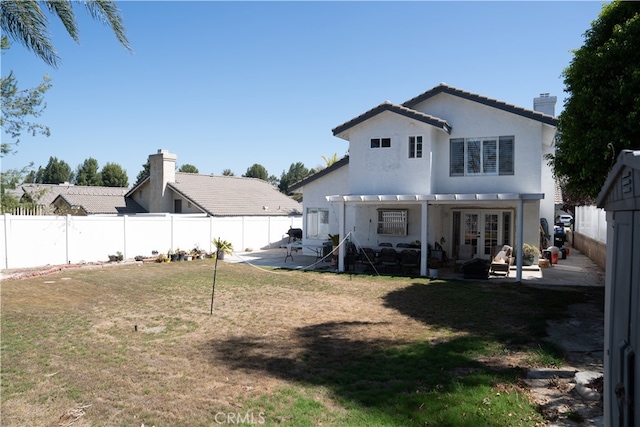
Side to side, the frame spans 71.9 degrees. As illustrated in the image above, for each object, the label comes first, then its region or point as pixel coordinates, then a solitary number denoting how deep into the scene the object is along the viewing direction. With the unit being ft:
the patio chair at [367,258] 59.72
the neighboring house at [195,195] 98.55
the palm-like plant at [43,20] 25.00
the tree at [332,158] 119.21
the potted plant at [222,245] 39.02
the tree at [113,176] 229.45
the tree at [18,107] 52.85
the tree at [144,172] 232.76
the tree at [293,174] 292.45
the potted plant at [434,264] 57.63
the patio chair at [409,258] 55.67
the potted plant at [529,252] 59.26
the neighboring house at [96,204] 103.76
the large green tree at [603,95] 32.73
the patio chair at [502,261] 52.31
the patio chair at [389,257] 56.80
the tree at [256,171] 286.46
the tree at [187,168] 261.44
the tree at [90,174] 238.07
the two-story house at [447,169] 57.06
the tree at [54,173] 262.26
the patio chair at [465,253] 62.54
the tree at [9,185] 60.59
